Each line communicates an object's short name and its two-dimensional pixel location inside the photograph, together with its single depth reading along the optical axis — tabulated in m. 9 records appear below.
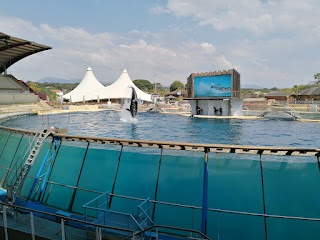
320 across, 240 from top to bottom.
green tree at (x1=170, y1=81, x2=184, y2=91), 184.39
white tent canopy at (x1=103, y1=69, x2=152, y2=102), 91.19
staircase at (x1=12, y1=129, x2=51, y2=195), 12.12
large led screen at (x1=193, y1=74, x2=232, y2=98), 51.25
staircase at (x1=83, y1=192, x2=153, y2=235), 9.61
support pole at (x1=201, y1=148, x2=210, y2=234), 9.27
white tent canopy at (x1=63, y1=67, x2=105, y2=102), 92.75
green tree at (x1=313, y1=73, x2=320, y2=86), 96.68
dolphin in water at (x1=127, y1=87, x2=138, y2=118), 49.44
